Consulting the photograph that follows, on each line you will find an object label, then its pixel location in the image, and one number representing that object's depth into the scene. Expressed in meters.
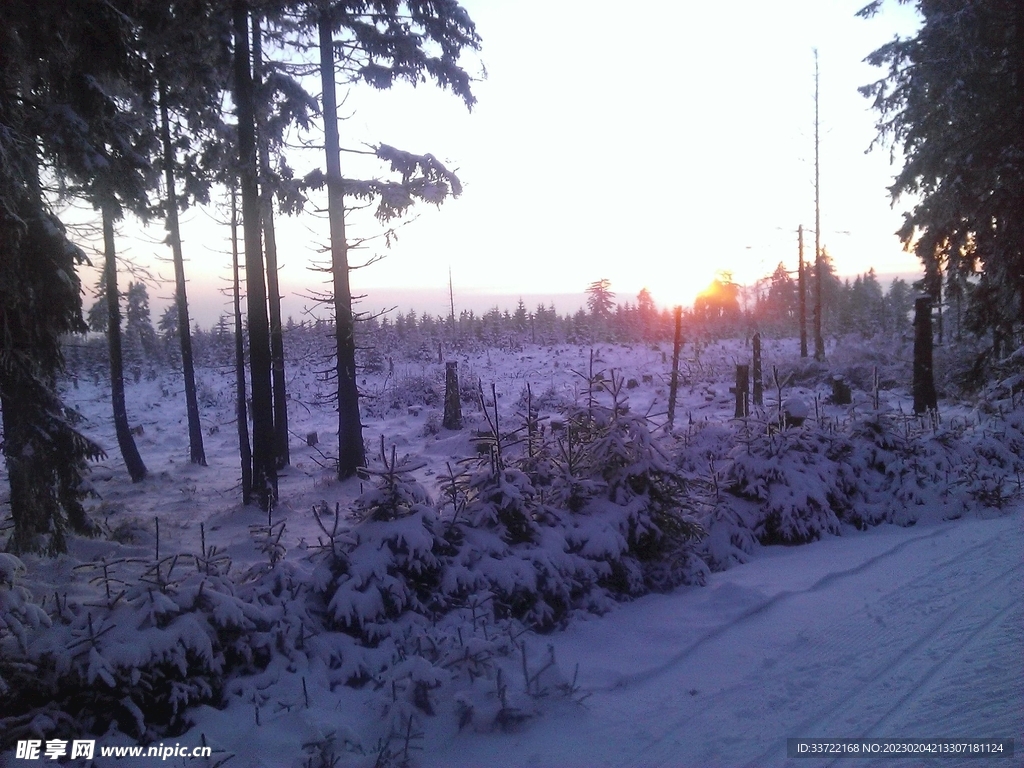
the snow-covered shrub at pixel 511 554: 5.55
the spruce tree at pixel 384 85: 11.62
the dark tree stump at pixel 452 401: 19.16
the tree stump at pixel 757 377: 20.03
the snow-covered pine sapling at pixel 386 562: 5.08
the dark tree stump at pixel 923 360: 13.98
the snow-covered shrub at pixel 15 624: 3.78
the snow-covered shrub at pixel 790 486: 8.32
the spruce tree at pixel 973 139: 11.93
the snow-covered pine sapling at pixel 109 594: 4.41
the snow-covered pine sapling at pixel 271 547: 5.48
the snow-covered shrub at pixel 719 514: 7.69
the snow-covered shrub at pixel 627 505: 6.34
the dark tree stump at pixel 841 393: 19.78
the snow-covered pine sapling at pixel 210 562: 4.95
